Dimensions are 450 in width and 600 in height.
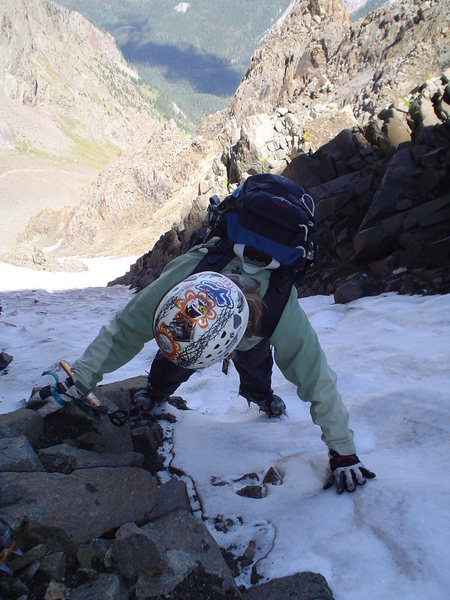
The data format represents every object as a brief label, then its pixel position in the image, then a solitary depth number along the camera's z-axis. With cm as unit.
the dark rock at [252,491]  316
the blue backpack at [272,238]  307
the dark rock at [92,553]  229
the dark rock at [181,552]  223
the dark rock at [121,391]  391
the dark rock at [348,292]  817
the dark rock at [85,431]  323
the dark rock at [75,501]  231
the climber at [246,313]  270
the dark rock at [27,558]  210
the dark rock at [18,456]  262
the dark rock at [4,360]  620
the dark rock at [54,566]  214
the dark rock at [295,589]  228
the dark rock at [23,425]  298
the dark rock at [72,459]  284
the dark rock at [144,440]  357
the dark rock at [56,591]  204
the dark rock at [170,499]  281
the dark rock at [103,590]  207
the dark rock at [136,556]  223
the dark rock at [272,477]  328
